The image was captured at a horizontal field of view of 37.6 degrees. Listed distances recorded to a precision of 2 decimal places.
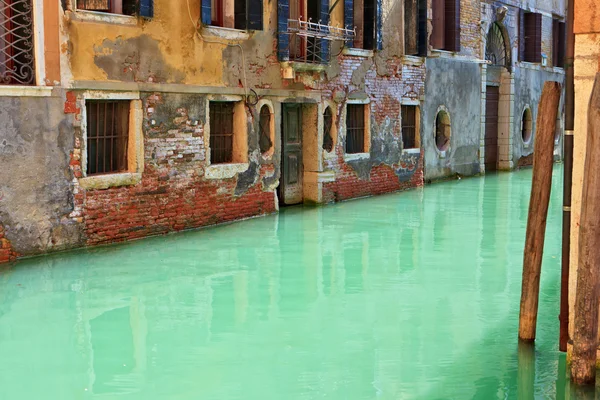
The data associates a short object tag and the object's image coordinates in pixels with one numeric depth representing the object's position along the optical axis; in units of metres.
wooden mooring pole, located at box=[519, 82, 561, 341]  5.84
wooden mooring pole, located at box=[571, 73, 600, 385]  5.00
